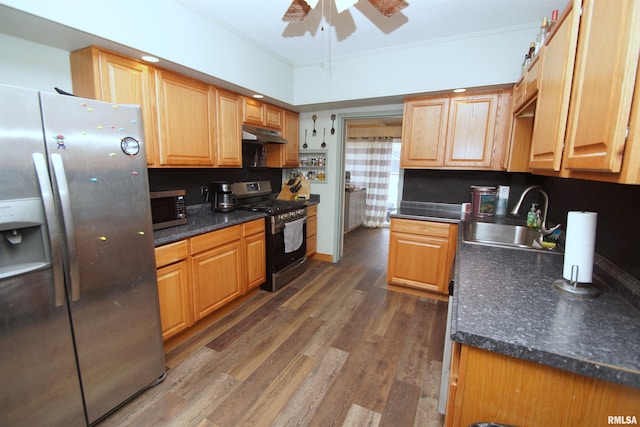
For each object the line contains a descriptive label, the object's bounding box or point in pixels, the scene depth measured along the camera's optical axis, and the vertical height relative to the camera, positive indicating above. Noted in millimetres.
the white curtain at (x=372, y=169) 5902 +164
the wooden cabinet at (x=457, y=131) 2629 +477
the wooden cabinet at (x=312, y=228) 3811 -741
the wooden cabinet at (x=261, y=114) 2925 +680
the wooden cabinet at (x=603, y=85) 707 +285
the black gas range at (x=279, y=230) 2959 -626
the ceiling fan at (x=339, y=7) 1635 +1062
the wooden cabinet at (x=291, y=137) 3585 +501
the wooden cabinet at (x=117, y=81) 1766 +600
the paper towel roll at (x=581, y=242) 1091 -245
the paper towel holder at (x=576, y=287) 1127 -449
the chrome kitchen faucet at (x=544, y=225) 1773 -318
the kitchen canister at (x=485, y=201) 2867 -225
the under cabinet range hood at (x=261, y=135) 2896 +433
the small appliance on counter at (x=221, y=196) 2754 -231
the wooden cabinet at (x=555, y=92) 1059 +386
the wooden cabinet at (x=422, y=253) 2795 -794
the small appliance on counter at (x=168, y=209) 2045 -282
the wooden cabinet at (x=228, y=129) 2629 +437
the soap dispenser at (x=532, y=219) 2377 -339
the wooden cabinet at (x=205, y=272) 1963 -819
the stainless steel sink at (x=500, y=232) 2289 -461
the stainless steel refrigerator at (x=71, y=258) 1140 -415
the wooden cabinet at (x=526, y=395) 791 -650
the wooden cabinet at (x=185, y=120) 2139 +436
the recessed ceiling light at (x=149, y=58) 1902 +789
